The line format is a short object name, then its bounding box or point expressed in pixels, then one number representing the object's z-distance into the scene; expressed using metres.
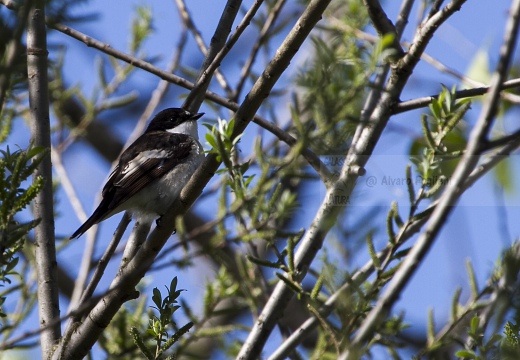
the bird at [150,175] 11.35
